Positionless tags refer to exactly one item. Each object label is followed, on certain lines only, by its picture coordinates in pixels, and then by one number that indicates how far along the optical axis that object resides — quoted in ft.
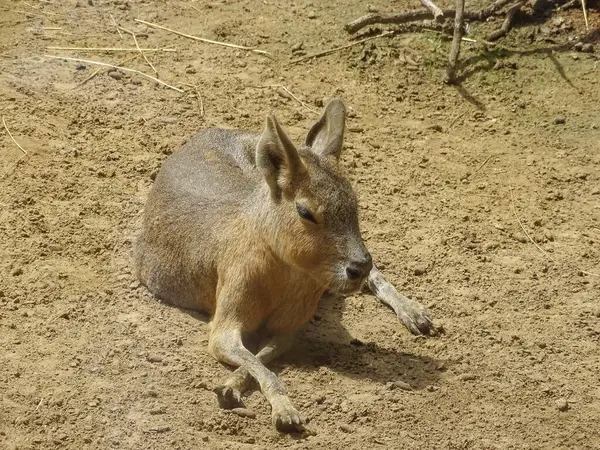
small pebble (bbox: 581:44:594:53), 61.98
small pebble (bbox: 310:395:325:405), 37.22
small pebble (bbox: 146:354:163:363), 38.86
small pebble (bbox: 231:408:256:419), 36.19
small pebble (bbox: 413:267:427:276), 46.57
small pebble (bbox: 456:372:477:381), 39.19
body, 40.22
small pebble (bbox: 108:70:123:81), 59.52
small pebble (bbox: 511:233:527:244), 49.01
